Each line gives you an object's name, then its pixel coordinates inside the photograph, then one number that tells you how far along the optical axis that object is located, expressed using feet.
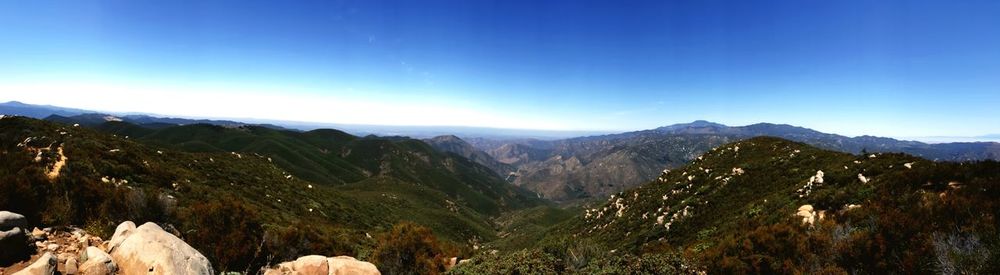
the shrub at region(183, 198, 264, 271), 44.45
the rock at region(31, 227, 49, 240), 34.71
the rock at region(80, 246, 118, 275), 29.50
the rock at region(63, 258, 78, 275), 28.88
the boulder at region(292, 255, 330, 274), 41.91
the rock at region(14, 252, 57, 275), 26.80
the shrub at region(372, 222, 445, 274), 54.90
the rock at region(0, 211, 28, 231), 31.01
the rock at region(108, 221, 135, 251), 34.09
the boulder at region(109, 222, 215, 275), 30.55
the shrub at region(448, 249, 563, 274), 46.29
